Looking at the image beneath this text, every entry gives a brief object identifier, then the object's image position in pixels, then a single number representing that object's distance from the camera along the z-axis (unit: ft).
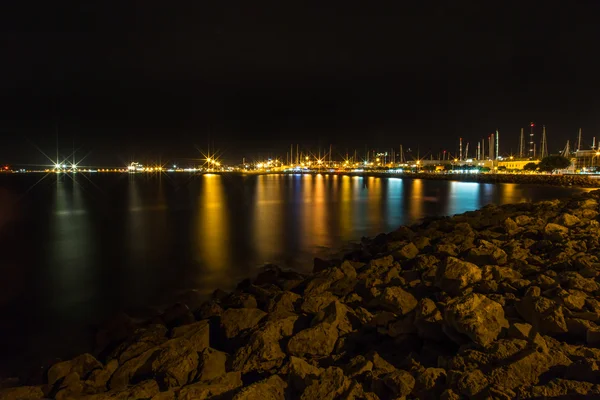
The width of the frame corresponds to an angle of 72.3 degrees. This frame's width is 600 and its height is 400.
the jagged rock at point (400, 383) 11.21
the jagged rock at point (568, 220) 35.53
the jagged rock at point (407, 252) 29.57
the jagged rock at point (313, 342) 14.96
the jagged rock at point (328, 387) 11.32
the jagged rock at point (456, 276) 19.54
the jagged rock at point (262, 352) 14.43
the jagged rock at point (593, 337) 12.73
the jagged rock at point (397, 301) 17.62
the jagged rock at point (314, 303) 18.89
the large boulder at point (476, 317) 13.19
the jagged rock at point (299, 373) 12.18
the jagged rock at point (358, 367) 12.51
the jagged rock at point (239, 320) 18.04
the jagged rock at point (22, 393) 13.48
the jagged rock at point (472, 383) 10.52
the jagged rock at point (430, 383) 11.17
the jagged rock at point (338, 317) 16.37
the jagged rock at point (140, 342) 16.43
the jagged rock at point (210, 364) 13.66
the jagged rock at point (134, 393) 12.39
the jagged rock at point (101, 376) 14.58
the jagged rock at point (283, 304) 18.65
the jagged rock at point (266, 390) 11.16
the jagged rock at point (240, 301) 22.16
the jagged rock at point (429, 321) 14.83
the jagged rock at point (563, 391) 9.89
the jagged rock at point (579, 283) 17.47
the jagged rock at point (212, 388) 11.77
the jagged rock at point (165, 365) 13.76
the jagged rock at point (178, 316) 21.78
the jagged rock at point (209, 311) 21.21
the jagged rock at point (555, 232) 29.77
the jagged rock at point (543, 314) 13.93
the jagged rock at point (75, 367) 15.17
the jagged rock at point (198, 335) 15.79
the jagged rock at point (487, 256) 24.40
